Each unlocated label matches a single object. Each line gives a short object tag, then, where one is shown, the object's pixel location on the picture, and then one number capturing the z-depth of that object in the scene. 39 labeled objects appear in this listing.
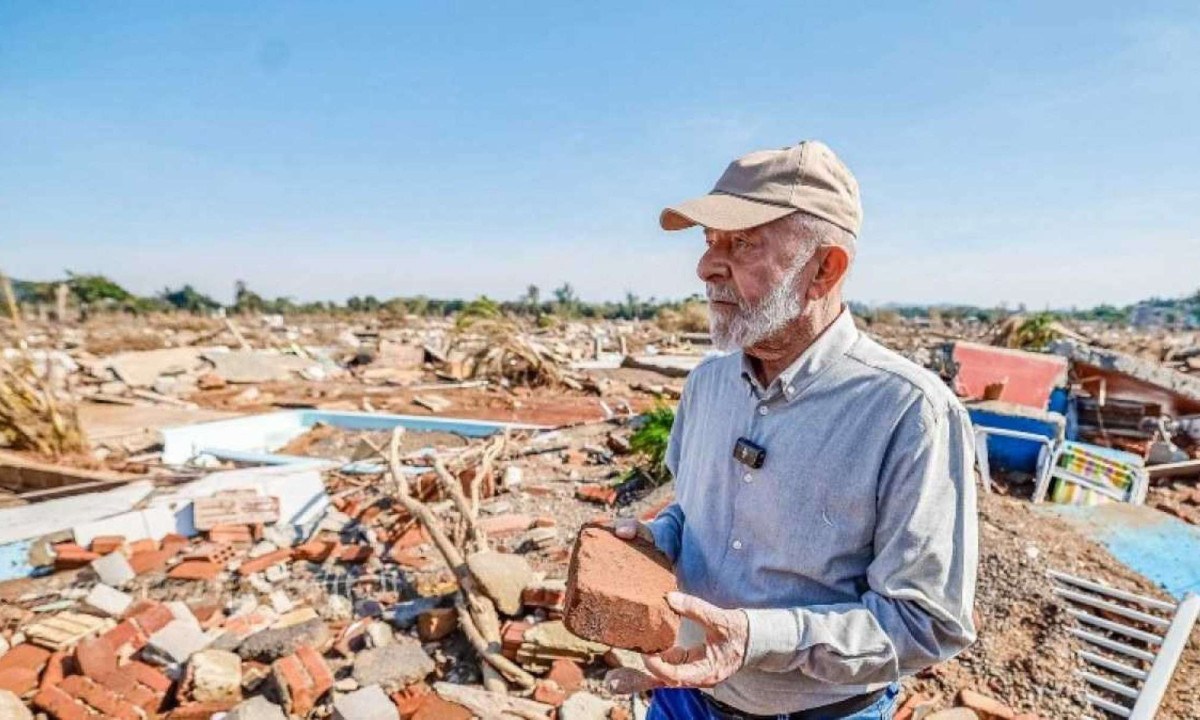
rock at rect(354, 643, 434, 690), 3.13
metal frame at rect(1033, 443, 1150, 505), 5.39
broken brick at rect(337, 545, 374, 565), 4.56
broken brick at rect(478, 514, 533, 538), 4.87
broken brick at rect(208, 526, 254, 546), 4.87
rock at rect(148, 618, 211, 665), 3.35
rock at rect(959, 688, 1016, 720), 2.78
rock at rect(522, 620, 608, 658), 3.21
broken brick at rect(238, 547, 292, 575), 4.45
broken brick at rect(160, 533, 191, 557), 4.72
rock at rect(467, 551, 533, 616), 3.54
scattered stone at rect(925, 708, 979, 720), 2.73
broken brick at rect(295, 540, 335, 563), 4.62
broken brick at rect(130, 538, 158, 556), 4.68
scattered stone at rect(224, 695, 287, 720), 2.73
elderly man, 1.18
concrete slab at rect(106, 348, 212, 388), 12.07
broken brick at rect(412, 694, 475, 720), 2.77
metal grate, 2.94
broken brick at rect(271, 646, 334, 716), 2.98
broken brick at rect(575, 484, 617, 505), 5.63
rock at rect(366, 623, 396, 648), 3.47
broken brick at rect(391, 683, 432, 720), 2.89
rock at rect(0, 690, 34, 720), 2.85
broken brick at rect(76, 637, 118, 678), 3.26
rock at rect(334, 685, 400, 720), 2.72
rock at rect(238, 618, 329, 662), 3.38
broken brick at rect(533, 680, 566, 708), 2.94
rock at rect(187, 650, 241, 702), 3.11
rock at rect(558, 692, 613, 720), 2.79
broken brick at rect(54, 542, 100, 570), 4.51
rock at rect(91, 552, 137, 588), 4.31
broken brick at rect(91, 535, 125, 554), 4.64
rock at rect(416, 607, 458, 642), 3.52
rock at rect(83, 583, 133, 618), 3.88
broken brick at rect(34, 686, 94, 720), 3.00
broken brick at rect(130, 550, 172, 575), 4.46
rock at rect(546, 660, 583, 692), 3.09
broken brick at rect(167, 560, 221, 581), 4.36
